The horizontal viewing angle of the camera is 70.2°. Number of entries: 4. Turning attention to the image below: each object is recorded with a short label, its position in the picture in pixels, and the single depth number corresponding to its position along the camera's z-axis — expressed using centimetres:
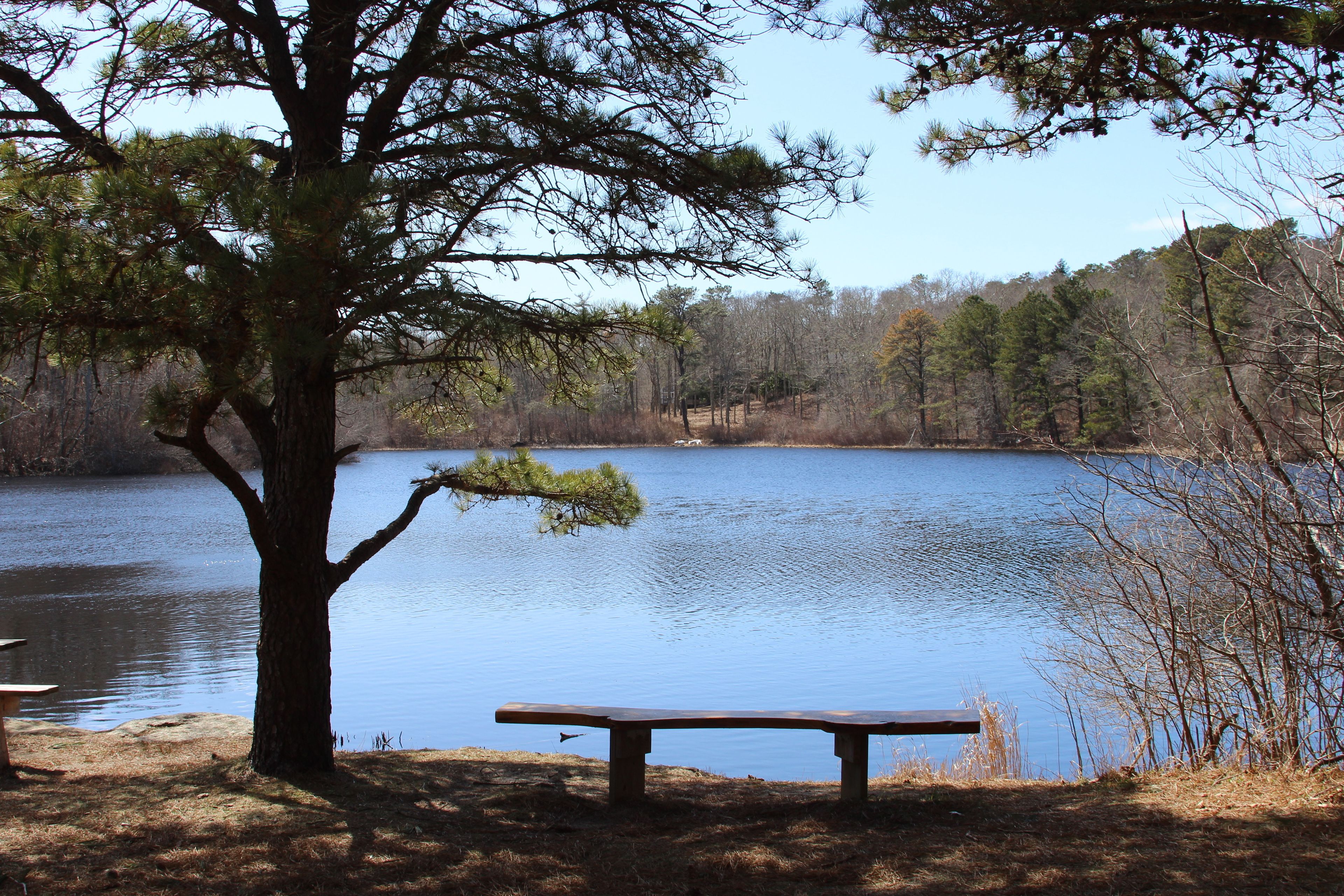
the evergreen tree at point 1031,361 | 4053
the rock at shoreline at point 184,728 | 615
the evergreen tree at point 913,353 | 5084
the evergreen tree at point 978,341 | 4581
